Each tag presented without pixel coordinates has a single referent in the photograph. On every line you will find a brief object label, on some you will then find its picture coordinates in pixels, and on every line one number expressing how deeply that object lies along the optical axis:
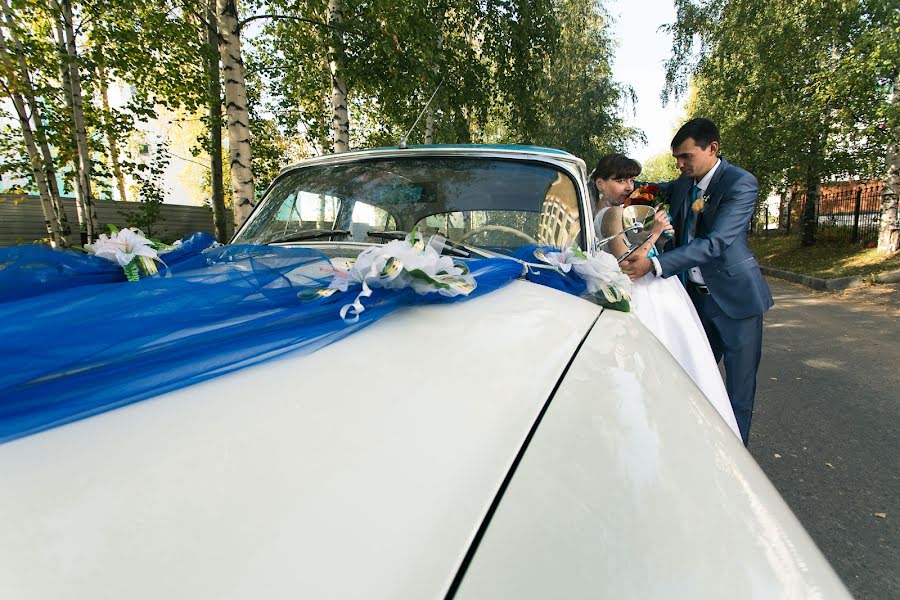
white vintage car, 0.54
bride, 2.50
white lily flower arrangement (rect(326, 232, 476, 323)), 1.23
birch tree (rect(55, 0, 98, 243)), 7.48
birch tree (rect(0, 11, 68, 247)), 5.70
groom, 2.69
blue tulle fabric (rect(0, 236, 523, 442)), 0.76
